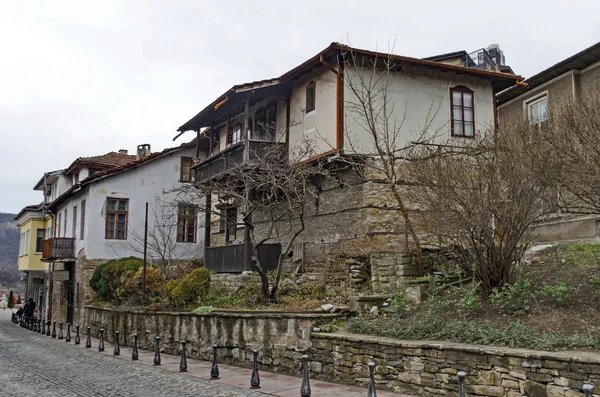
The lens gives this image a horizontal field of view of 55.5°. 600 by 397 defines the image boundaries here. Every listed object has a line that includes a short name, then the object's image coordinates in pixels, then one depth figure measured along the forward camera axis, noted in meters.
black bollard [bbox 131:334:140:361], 15.07
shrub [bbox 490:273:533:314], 9.79
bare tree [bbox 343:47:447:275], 16.53
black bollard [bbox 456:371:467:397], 7.12
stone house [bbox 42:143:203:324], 25.66
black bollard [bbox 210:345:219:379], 11.66
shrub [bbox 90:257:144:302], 21.44
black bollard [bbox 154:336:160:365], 13.92
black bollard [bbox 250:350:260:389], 10.50
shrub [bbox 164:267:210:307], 16.42
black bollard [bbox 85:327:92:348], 18.73
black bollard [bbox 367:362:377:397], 8.04
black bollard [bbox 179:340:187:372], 12.70
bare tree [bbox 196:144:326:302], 15.52
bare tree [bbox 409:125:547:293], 10.55
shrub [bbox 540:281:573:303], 9.45
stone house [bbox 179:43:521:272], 16.55
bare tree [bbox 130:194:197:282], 26.30
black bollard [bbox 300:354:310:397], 9.30
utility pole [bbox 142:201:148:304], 19.47
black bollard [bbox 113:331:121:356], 16.17
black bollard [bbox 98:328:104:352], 17.43
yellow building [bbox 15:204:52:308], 36.12
